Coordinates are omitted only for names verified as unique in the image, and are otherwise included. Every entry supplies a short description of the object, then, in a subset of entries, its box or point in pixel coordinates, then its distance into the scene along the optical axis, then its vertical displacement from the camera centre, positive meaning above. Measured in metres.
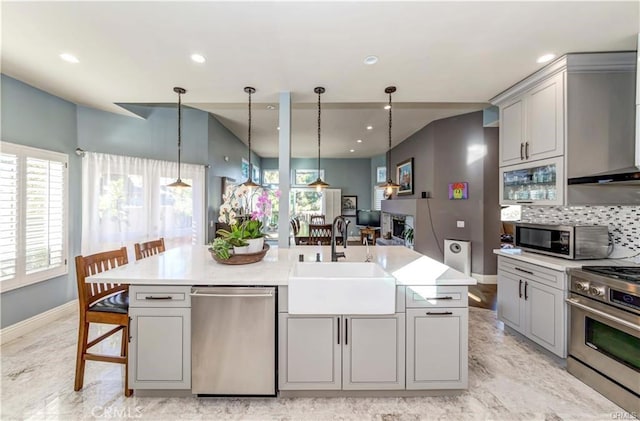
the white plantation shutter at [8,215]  2.58 -0.08
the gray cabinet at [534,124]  2.40 +0.87
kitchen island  1.82 -0.90
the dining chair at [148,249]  2.52 -0.41
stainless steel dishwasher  1.81 -0.90
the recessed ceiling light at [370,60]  2.30 +1.32
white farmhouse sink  1.77 -0.57
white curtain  3.49 +0.07
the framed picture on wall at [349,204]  8.87 +0.19
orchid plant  2.19 -0.06
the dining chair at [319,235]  4.26 -0.42
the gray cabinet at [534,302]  2.23 -0.85
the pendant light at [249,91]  2.79 +1.32
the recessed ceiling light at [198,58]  2.29 +1.32
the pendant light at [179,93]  2.93 +1.31
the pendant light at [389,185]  2.88 +0.29
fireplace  6.40 -0.39
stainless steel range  1.73 -0.85
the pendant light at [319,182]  2.91 +0.31
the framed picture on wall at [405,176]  5.92 +0.80
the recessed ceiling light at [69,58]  2.30 +1.32
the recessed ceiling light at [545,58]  2.26 +1.33
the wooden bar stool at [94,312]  1.89 -0.76
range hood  1.78 +0.26
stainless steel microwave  2.31 -0.27
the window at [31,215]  2.62 -0.09
